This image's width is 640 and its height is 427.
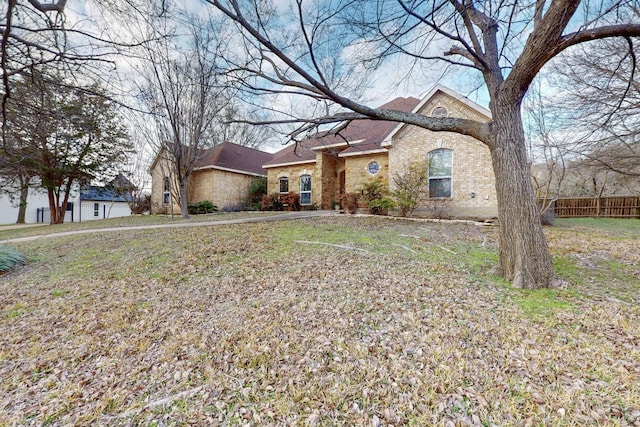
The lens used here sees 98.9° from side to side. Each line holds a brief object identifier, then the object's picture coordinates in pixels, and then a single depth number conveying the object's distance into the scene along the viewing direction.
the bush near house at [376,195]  11.98
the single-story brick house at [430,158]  11.41
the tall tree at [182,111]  11.34
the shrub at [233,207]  18.87
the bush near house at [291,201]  16.78
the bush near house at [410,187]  11.23
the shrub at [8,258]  5.95
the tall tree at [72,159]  14.30
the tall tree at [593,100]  9.07
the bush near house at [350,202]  13.13
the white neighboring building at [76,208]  24.99
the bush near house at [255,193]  19.59
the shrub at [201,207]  17.75
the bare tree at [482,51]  3.64
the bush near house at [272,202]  17.31
